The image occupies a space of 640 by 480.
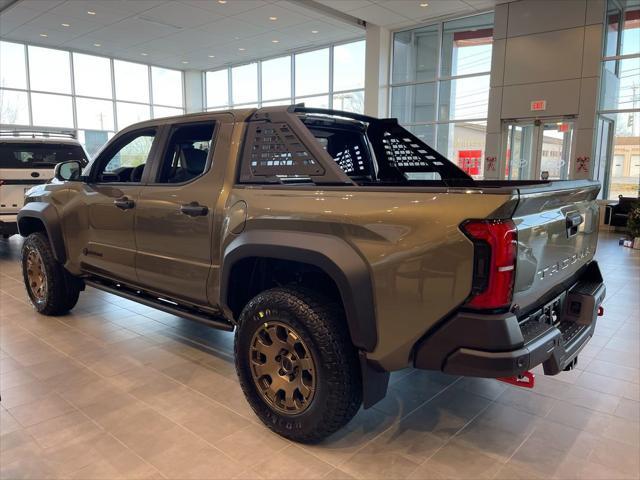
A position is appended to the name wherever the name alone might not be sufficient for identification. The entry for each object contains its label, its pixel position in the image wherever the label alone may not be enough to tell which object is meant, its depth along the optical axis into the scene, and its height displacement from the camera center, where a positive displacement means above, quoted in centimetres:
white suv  671 +0
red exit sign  1188 +154
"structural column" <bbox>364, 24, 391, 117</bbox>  1434 +287
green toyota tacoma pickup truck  181 -40
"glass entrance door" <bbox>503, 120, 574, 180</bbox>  1207 +52
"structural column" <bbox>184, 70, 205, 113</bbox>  2112 +320
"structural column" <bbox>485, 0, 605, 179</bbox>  1118 +249
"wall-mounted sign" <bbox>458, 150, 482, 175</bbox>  1402 +22
